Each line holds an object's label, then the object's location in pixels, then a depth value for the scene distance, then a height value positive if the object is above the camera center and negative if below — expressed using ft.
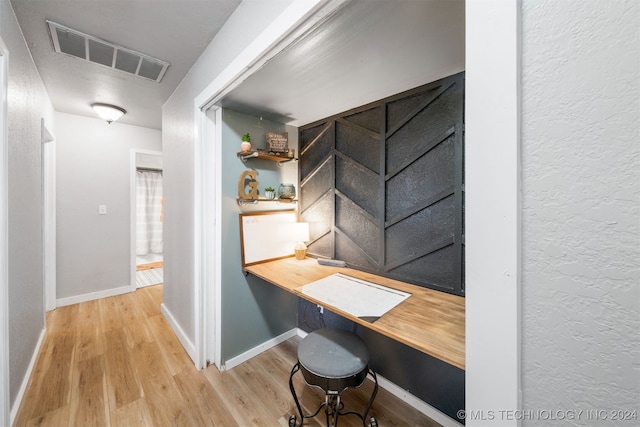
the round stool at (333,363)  3.97 -2.58
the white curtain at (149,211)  16.40 +0.09
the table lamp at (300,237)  7.14 -0.74
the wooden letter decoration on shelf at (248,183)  6.34 +0.77
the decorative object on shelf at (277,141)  6.60 +1.98
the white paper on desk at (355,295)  3.89 -1.54
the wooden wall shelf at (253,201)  6.32 +0.32
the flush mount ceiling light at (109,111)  8.52 +3.69
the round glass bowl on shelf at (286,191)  7.05 +0.63
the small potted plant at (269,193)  6.75 +0.54
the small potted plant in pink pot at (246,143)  6.19 +1.79
